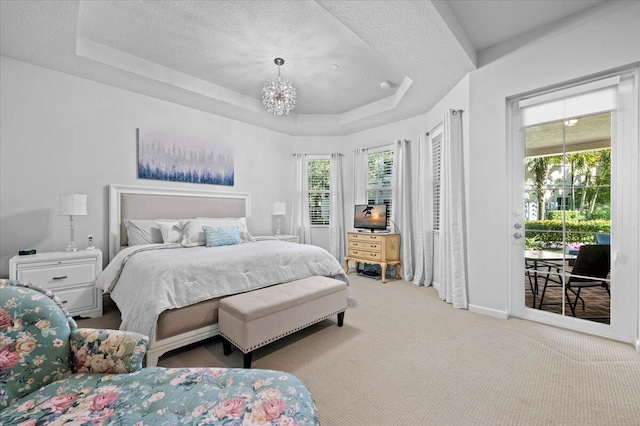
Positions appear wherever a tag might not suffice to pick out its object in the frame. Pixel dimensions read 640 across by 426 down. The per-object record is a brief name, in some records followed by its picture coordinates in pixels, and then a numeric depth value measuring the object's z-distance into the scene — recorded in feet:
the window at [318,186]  19.03
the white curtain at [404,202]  15.57
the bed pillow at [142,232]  11.31
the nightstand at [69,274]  8.67
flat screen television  15.90
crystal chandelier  10.85
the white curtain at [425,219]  14.32
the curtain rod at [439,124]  11.09
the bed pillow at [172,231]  11.20
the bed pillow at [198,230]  11.07
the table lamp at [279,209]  16.79
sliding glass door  7.95
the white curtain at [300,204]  18.43
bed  6.88
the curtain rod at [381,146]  16.74
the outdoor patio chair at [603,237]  8.25
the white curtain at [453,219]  10.84
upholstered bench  6.71
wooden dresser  15.01
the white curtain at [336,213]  18.33
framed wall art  12.60
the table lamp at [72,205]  9.54
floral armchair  3.08
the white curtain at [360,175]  17.89
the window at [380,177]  17.04
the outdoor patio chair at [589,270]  8.30
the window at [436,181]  13.89
